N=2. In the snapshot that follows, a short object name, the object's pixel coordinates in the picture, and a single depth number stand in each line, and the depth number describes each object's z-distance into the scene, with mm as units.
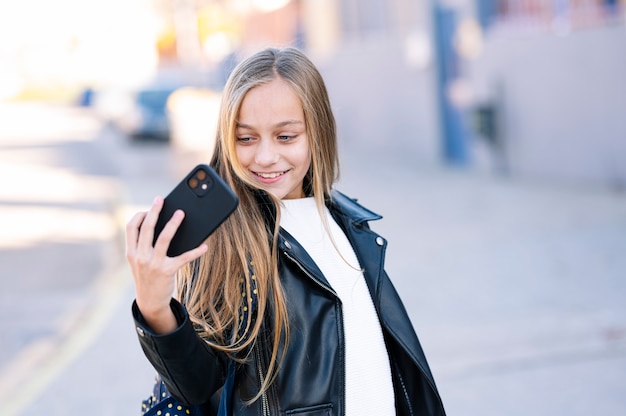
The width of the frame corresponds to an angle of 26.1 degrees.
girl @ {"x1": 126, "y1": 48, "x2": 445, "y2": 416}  1590
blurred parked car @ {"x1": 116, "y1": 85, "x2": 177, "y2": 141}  21516
